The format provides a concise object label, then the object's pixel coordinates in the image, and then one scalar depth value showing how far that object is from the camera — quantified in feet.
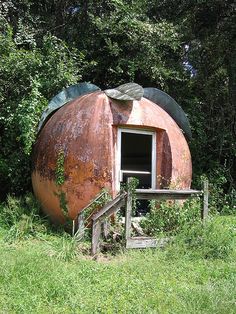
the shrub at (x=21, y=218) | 24.95
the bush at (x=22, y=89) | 30.55
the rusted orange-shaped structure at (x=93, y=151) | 25.13
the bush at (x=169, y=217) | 24.03
